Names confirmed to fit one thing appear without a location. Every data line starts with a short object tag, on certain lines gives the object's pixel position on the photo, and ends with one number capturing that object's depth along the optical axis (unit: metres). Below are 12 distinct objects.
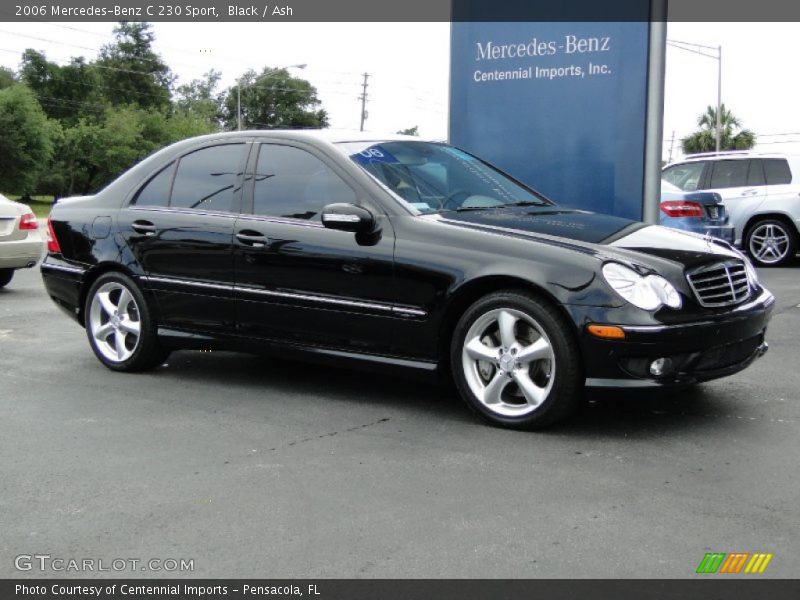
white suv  13.95
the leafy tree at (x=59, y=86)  80.81
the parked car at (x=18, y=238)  11.09
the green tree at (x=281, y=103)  95.19
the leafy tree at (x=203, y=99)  102.81
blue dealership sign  8.04
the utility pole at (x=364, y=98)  75.27
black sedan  4.71
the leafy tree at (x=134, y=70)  91.62
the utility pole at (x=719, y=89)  49.72
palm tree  79.38
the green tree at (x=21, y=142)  57.59
